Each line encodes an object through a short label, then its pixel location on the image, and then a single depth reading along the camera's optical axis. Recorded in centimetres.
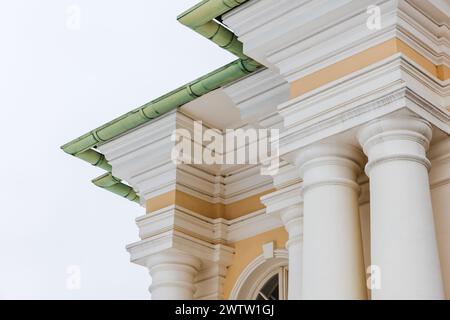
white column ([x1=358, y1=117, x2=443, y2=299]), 1124
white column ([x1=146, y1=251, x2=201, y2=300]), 1715
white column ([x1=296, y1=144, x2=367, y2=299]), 1223
